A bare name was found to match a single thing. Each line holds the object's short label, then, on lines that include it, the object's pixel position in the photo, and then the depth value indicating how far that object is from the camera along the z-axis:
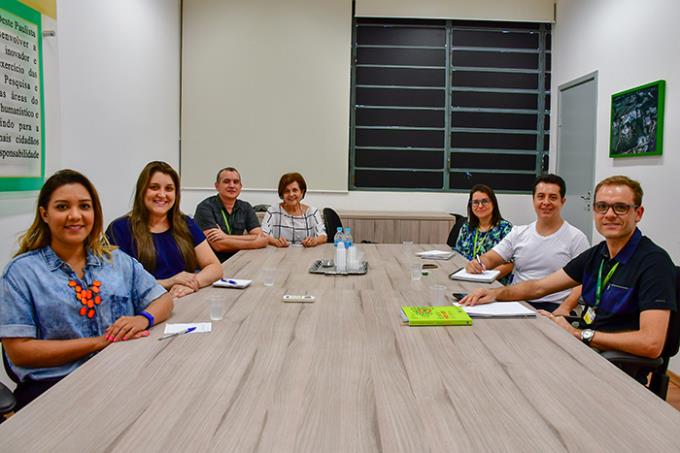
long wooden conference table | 1.11
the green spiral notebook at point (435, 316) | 1.98
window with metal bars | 6.18
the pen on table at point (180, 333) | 1.80
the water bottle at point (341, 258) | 3.05
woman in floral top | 3.84
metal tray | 3.03
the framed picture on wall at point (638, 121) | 3.91
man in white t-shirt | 3.06
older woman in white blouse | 4.36
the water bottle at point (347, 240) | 3.09
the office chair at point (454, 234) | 4.80
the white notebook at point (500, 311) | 2.12
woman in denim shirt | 1.72
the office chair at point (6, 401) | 1.42
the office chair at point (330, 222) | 5.17
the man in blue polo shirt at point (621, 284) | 1.96
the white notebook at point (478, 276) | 2.85
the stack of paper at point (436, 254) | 3.68
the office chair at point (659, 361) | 1.93
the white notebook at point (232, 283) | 2.60
